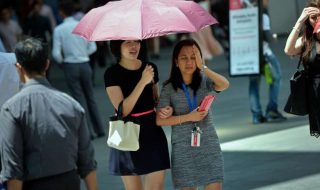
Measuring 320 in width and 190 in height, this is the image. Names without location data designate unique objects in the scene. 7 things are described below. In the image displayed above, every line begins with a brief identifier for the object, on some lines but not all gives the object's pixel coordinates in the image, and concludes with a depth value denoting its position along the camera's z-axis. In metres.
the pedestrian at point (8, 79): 13.29
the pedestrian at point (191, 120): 13.16
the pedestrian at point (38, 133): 9.45
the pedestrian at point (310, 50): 13.34
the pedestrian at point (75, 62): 25.44
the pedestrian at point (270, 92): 25.86
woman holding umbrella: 13.18
